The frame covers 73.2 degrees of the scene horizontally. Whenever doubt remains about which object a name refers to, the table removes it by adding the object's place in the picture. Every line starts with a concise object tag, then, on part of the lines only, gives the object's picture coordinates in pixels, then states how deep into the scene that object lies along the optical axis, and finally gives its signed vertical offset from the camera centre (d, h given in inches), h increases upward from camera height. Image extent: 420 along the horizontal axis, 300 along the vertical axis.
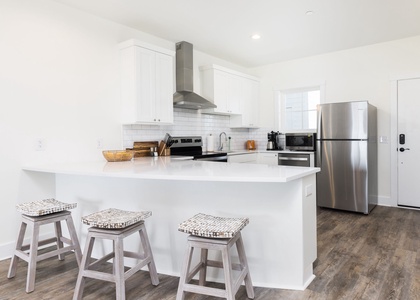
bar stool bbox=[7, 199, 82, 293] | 85.4 -26.6
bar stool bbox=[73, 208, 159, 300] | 73.3 -25.6
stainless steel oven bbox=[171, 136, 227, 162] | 166.1 -4.5
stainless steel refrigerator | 160.2 -10.2
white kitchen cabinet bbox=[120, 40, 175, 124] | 137.1 +30.6
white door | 167.0 -1.7
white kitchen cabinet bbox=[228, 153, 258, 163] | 183.4 -11.4
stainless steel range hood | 167.9 +39.5
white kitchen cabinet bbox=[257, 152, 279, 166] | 199.8 -12.5
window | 209.0 +24.2
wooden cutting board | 148.7 -2.5
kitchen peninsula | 80.4 -19.7
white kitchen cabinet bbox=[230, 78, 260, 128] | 210.4 +26.4
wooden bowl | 119.7 -4.9
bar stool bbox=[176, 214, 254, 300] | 65.2 -24.3
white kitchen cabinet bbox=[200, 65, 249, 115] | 184.9 +36.1
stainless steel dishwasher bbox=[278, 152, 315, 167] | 183.3 -12.8
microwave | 184.2 -0.9
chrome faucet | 205.8 -2.2
